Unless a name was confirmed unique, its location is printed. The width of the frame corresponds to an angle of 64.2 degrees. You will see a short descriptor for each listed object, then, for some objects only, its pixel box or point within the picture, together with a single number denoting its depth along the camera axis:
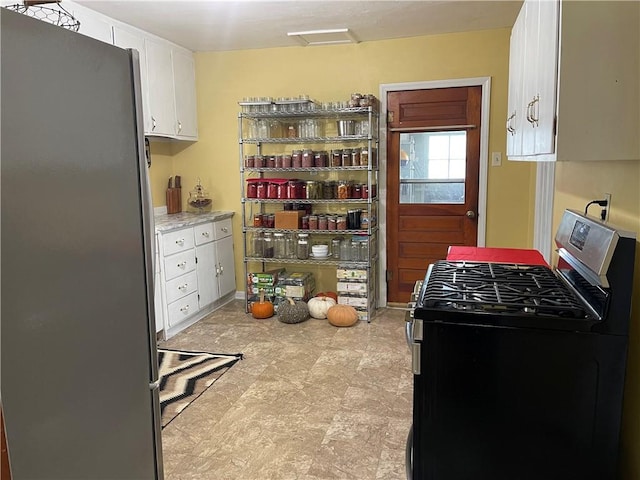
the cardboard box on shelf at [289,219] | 4.32
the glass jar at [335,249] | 4.39
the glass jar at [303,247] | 4.44
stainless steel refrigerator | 1.14
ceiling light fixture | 4.01
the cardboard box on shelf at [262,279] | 4.48
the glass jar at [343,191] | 4.26
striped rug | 2.86
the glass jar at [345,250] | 4.33
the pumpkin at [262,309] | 4.34
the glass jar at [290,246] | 4.52
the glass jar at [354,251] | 4.30
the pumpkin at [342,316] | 4.09
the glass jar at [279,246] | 4.54
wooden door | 4.24
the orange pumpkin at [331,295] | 4.50
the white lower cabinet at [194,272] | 3.84
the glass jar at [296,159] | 4.34
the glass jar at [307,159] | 4.30
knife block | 4.76
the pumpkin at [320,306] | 4.28
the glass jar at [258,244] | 4.54
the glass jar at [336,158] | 4.27
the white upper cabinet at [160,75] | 3.59
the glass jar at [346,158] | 4.23
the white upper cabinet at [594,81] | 1.32
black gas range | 1.32
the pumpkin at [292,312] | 4.18
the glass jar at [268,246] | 4.54
